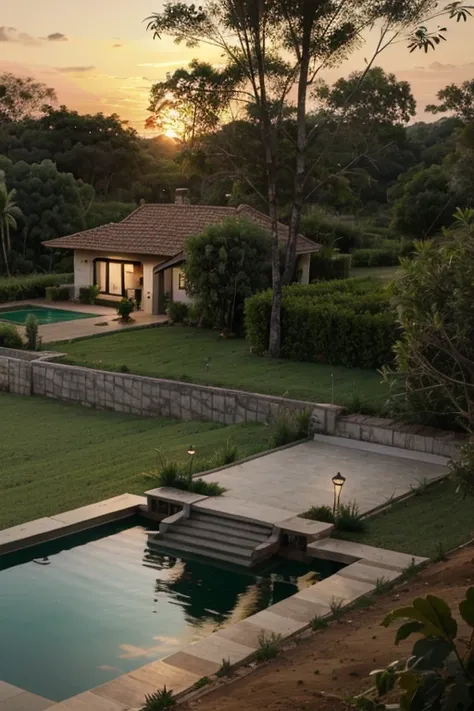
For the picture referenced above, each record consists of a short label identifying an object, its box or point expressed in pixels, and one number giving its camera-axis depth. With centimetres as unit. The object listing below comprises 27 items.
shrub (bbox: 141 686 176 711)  827
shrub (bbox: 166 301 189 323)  3262
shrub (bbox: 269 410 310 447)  1883
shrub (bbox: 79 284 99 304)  3819
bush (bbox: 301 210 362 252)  4247
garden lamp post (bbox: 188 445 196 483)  1551
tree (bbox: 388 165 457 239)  4925
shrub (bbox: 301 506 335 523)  1421
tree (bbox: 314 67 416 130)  2725
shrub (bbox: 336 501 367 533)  1392
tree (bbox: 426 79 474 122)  4131
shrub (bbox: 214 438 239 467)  1730
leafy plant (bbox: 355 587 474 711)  531
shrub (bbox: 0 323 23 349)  2759
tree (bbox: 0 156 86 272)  4878
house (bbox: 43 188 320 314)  3562
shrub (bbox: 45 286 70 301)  3903
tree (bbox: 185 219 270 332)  2962
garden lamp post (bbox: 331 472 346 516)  1388
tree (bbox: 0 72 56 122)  7662
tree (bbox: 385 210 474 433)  1387
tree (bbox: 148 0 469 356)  2512
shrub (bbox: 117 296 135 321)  3288
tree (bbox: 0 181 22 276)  4500
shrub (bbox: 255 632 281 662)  948
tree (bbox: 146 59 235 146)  2711
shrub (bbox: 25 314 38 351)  2717
